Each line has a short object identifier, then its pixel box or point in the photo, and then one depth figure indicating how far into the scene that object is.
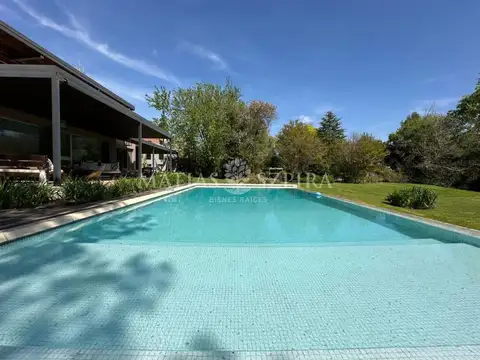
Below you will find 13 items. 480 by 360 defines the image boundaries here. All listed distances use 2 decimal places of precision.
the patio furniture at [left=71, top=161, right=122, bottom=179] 12.70
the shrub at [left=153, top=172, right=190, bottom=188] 14.40
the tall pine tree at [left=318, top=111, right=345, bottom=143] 39.34
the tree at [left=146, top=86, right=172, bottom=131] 24.64
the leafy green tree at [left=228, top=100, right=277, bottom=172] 23.89
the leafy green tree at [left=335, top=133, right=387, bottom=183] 20.52
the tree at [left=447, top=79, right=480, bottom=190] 18.62
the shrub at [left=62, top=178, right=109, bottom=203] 7.07
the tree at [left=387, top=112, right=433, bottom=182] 23.42
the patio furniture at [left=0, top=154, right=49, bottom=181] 8.59
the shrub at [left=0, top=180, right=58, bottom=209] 5.98
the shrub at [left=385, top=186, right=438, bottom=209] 9.02
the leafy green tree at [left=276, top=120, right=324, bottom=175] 21.50
